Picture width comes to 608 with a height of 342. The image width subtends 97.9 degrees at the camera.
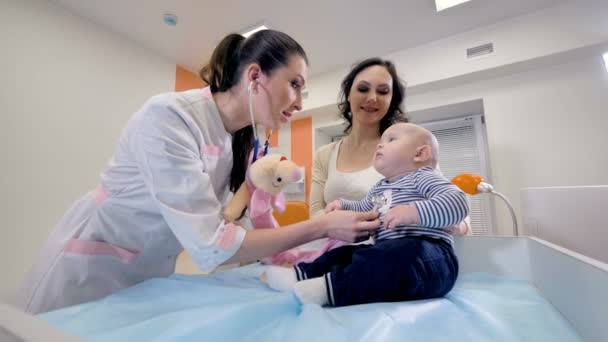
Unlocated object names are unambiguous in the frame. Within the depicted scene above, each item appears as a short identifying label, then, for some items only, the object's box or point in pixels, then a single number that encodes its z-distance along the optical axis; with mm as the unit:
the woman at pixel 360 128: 1313
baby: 611
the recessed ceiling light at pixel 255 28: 2321
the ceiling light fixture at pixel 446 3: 2016
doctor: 642
